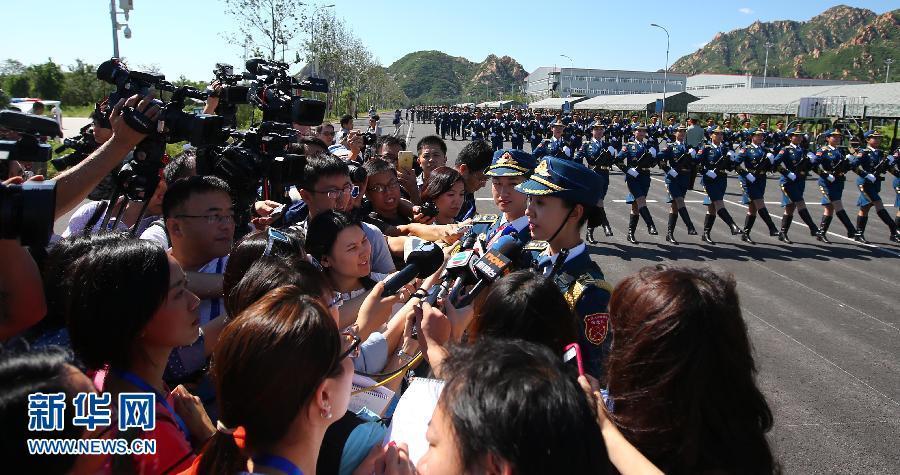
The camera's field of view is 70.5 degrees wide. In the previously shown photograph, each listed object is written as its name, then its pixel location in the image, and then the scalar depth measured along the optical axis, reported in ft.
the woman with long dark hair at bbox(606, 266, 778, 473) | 5.25
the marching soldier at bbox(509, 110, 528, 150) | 95.03
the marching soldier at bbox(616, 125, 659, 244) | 37.09
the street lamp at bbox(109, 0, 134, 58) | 36.19
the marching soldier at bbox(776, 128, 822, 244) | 37.42
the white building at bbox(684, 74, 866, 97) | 256.32
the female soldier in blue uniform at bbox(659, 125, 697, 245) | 37.52
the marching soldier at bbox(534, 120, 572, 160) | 44.10
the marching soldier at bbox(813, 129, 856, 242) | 37.99
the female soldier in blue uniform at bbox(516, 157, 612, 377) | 8.92
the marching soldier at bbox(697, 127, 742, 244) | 36.99
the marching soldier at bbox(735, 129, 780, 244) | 37.40
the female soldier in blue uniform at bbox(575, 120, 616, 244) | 41.60
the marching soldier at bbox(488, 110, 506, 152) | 94.90
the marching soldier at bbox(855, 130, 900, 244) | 37.65
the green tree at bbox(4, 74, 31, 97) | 109.91
